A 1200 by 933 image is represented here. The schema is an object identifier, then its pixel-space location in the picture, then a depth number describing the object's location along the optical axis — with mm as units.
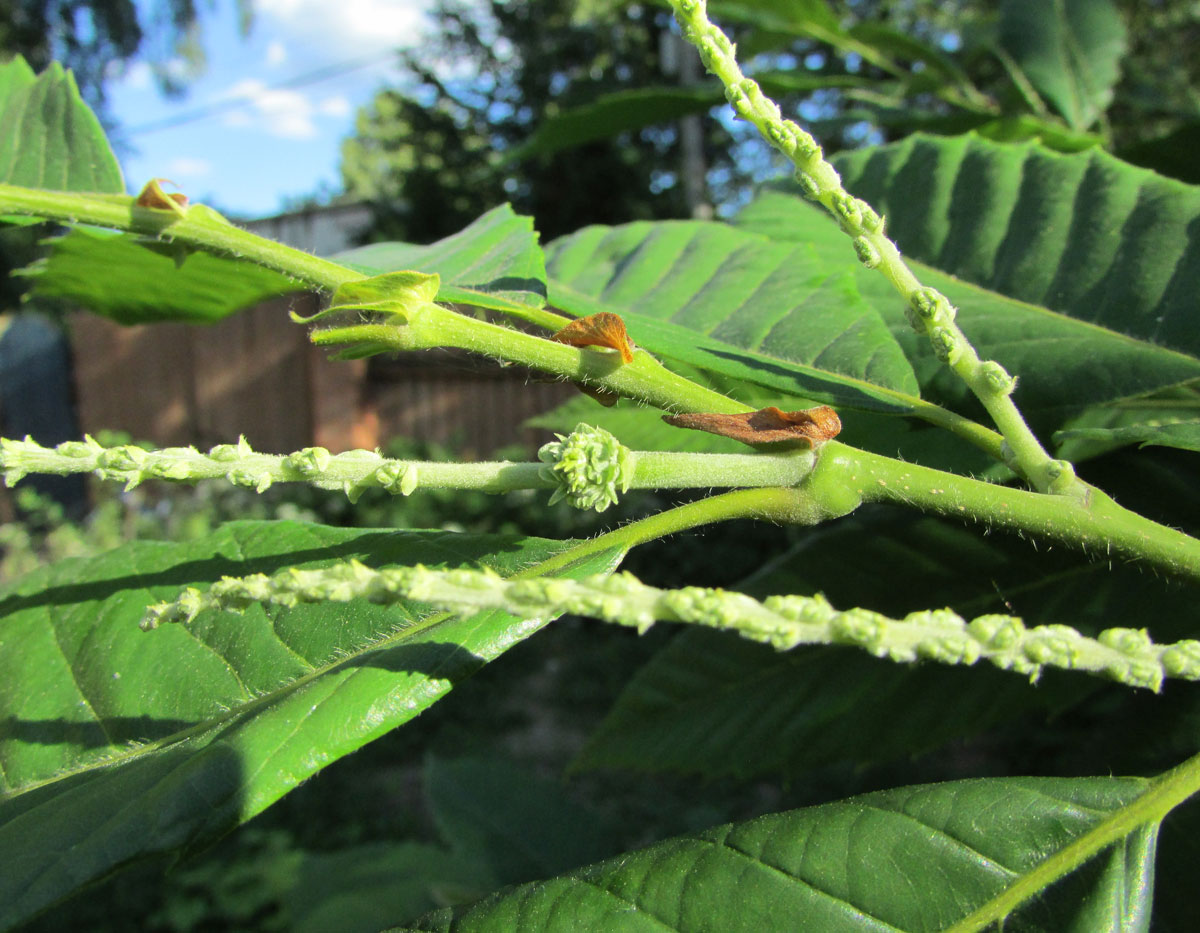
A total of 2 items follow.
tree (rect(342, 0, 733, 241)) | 8212
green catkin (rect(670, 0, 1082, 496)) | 96
